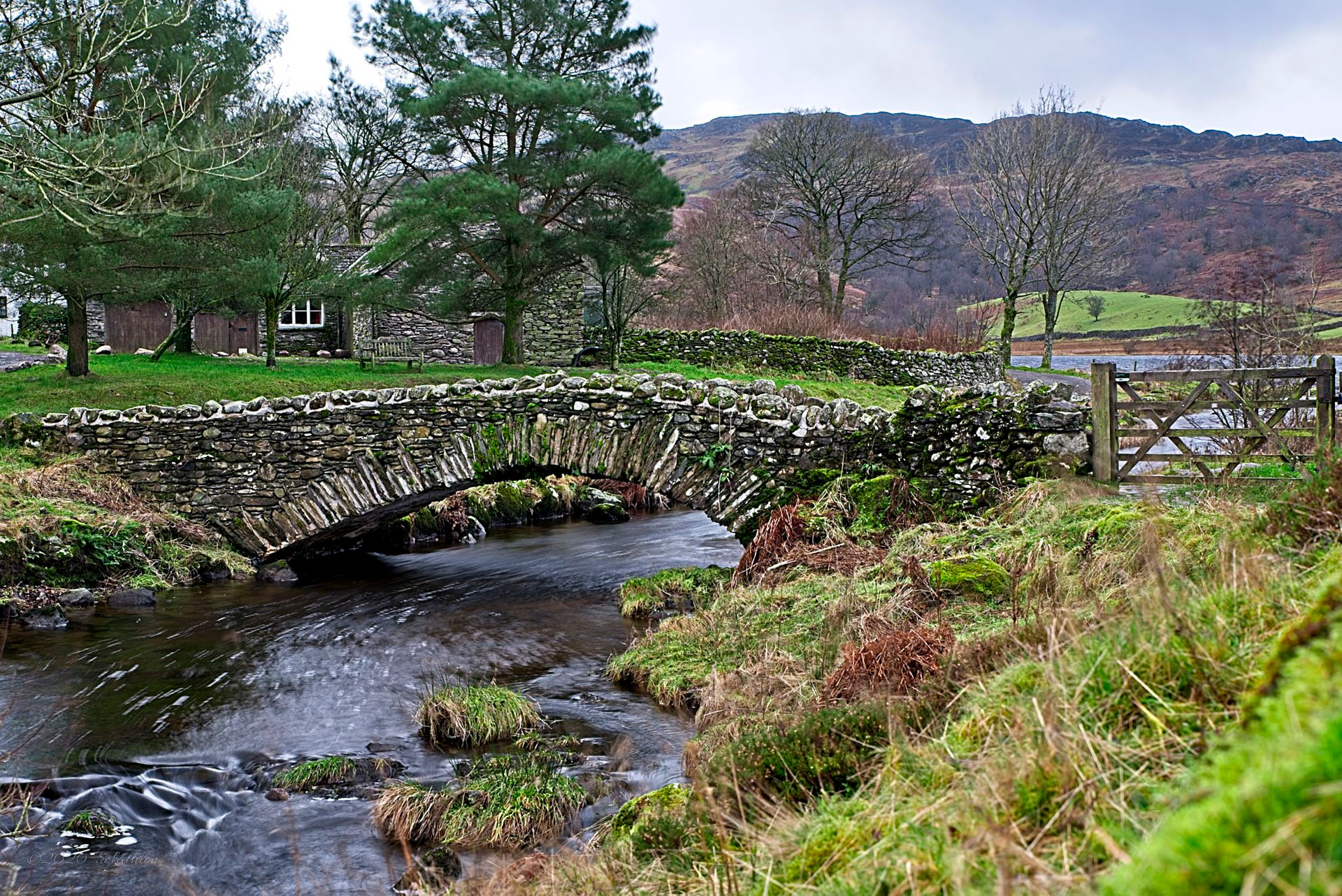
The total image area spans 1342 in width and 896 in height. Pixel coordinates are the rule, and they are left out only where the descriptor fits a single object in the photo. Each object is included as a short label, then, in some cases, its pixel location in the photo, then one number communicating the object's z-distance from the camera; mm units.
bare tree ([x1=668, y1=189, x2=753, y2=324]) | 37812
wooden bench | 25547
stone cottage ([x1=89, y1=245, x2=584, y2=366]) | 30141
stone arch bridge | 9812
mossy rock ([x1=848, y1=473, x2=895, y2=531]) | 9656
